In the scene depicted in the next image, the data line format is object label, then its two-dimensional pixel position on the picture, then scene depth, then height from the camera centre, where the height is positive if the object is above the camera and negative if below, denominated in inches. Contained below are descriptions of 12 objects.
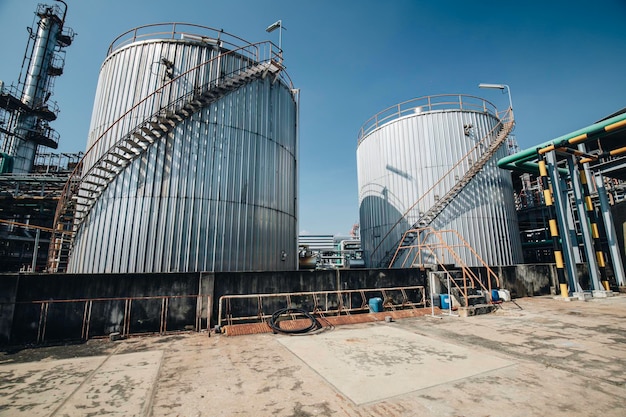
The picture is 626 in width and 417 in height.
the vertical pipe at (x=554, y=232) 609.6 +70.9
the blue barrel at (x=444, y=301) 505.5 -59.8
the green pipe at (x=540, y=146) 588.3 +267.9
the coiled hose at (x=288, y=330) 361.7 -74.5
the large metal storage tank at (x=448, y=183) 766.5 +227.0
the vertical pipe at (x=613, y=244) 649.6 +45.9
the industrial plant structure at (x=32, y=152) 828.0 +473.1
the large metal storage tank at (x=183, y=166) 480.1 +178.6
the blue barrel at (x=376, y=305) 478.6 -62.8
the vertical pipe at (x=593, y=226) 645.9 +89.1
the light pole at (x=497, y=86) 877.9 +535.3
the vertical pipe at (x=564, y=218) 609.0 +101.2
